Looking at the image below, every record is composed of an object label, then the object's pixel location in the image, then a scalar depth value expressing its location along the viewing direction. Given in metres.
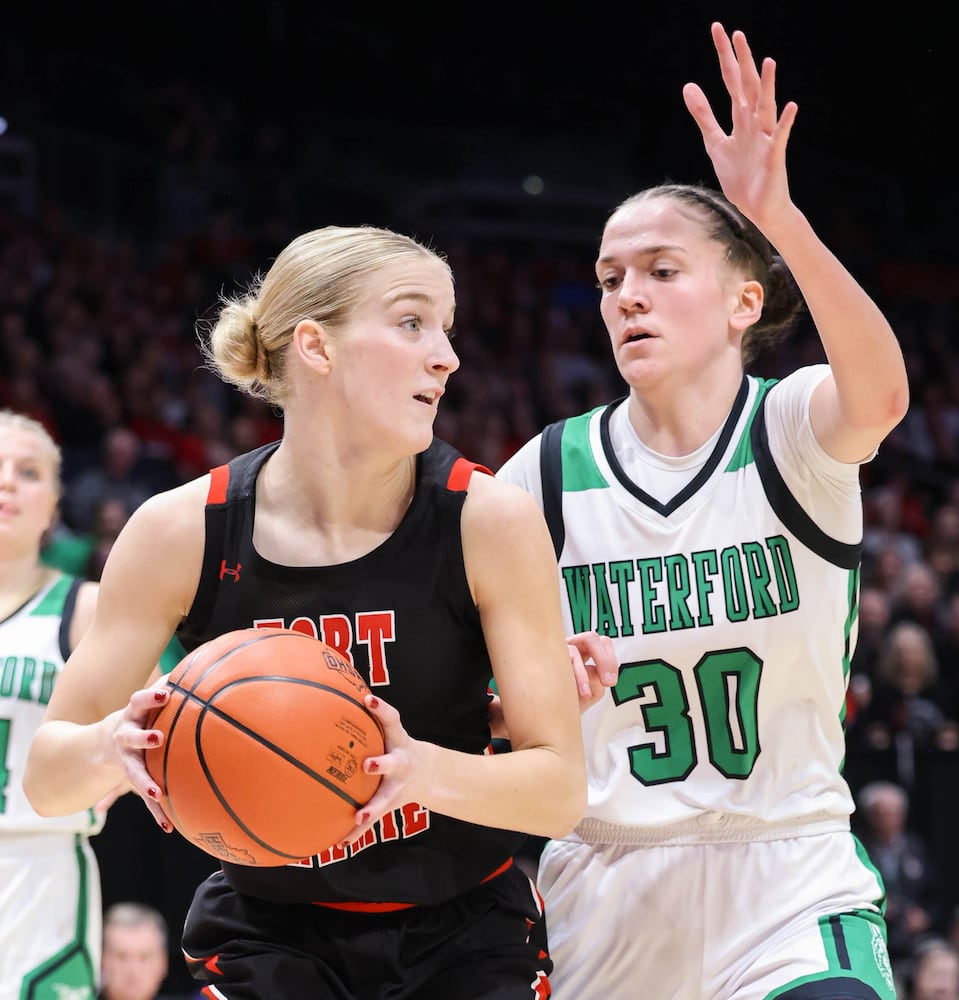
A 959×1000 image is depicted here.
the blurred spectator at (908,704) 7.49
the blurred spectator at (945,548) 9.80
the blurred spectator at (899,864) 7.22
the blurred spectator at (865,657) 7.74
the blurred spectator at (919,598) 9.00
